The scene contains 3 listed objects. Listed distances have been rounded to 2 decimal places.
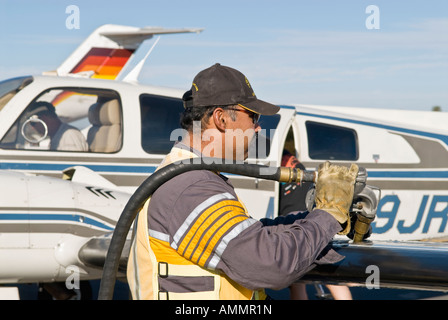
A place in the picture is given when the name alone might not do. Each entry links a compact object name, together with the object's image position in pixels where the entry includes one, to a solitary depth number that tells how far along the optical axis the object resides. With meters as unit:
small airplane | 4.36
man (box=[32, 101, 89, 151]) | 5.59
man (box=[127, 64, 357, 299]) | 1.87
